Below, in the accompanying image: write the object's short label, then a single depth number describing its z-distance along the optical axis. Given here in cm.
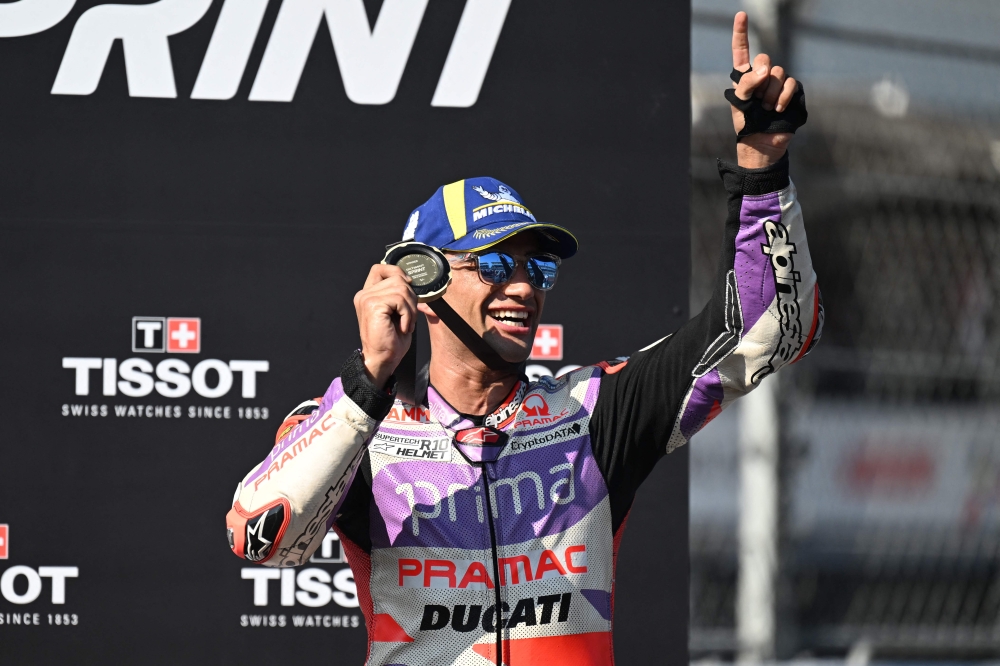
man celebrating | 1024
